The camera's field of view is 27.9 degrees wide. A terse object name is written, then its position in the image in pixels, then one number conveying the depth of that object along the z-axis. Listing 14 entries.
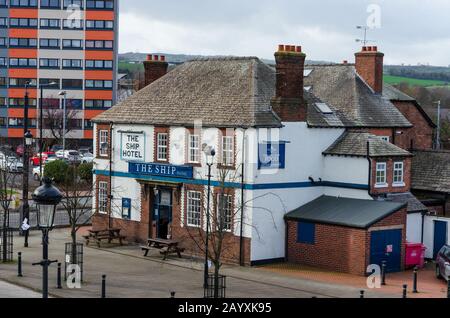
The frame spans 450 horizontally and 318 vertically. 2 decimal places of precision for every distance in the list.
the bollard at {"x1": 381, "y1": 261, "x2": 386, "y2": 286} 33.62
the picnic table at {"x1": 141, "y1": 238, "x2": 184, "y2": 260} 38.56
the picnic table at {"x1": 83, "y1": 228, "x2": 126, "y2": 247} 42.25
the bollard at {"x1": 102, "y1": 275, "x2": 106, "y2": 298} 28.92
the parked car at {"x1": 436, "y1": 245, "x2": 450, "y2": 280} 33.78
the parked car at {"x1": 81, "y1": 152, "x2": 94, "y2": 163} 74.46
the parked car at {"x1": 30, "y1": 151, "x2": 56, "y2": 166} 76.56
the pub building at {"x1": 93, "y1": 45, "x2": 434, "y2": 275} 36.97
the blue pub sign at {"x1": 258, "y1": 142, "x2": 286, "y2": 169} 37.27
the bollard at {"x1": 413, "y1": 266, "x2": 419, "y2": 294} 31.83
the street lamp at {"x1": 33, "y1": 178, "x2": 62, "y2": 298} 21.14
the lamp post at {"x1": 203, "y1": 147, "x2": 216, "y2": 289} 30.88
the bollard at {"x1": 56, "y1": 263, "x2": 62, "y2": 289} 31.20
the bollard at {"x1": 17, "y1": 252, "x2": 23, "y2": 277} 33.22
